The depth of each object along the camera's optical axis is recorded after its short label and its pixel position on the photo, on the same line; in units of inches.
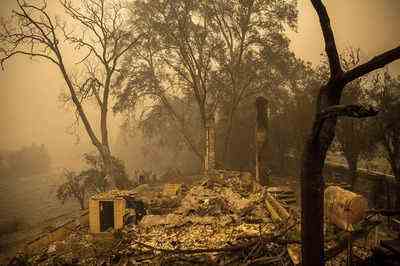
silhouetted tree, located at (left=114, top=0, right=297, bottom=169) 820.0
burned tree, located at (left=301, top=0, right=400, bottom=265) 184.4
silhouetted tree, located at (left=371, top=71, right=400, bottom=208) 520.5
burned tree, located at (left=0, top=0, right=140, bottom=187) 711.1
